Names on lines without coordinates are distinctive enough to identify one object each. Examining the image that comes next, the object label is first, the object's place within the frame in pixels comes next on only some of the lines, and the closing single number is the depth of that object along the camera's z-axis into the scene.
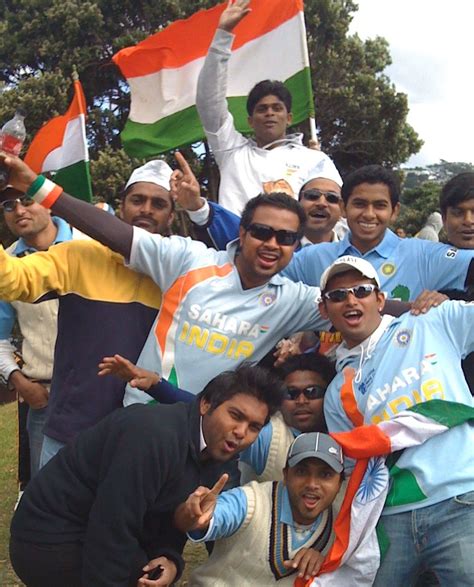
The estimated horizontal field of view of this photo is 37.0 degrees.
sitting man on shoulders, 4.76
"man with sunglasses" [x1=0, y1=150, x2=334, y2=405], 3.32
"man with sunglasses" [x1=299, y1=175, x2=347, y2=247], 4.32
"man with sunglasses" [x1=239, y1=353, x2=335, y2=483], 3.49
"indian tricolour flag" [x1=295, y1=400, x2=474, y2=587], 2.86
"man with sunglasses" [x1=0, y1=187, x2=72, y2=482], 4.49
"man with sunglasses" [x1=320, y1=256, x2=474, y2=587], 2.80
